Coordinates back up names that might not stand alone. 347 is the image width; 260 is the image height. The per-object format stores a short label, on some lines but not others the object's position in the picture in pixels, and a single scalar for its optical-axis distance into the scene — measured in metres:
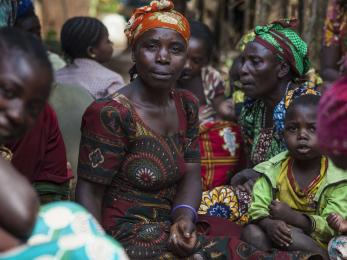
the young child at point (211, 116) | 5.35
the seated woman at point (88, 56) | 5.93
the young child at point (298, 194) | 4.04
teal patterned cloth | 2.53
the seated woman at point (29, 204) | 2.54
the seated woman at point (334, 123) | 2.87
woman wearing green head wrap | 4.88
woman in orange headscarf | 3.82
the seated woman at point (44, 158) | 3.80
